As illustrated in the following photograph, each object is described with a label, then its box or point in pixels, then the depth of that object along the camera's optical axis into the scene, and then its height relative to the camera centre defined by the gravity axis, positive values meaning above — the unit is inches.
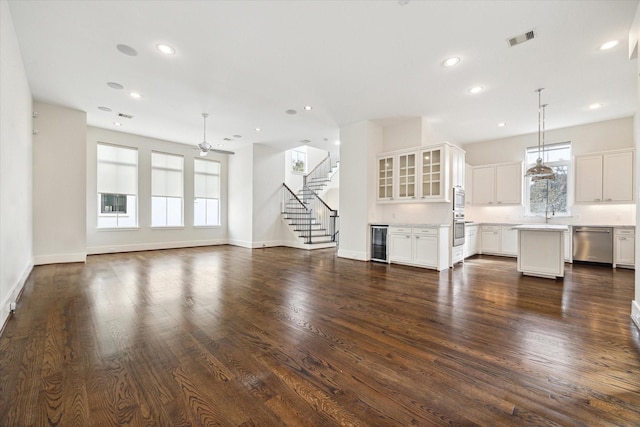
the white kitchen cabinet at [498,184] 279.0 +30.7
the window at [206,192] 350.3 +25.6
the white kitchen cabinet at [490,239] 285.1 -28.2
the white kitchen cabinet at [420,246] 209.9 -27.5
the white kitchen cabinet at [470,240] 266.1 -28.4
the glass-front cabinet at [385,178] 249.4 +31.8
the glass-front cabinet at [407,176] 236.5 +32.4
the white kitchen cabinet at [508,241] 274.2 -29.2
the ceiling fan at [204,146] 236.9 +58.1
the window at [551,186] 264.2 +26.7
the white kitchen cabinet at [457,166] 225.6 +40.6
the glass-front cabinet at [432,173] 222.7 +33.0
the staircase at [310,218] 349.7 -8.8
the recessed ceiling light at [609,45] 131.3 +82.9
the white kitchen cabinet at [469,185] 304.8 +31.3
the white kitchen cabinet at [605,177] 225.9 +31.1
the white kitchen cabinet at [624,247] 217.6 -27.7
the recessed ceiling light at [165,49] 136.9 +84.3
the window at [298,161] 469.1 +89.7
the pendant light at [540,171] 191.9 +30.0
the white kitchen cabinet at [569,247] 243.1 -30.7
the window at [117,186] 279.0 +27.2
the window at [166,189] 315.3 +26.8
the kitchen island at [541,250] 177.3 -25.8
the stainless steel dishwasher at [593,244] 227.1 -27.0
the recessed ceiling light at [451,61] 146.2 +83.4
